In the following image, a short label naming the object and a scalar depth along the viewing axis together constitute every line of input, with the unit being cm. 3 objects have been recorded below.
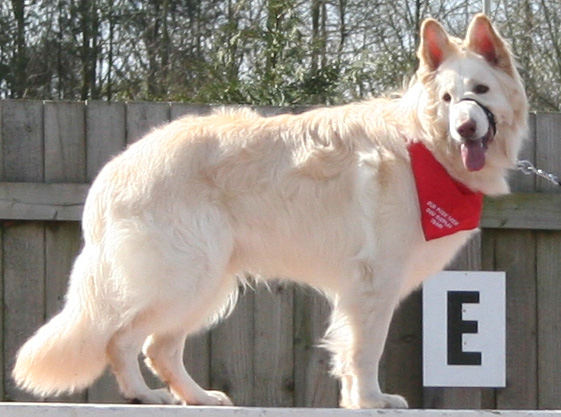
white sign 1110
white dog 792
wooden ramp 669
